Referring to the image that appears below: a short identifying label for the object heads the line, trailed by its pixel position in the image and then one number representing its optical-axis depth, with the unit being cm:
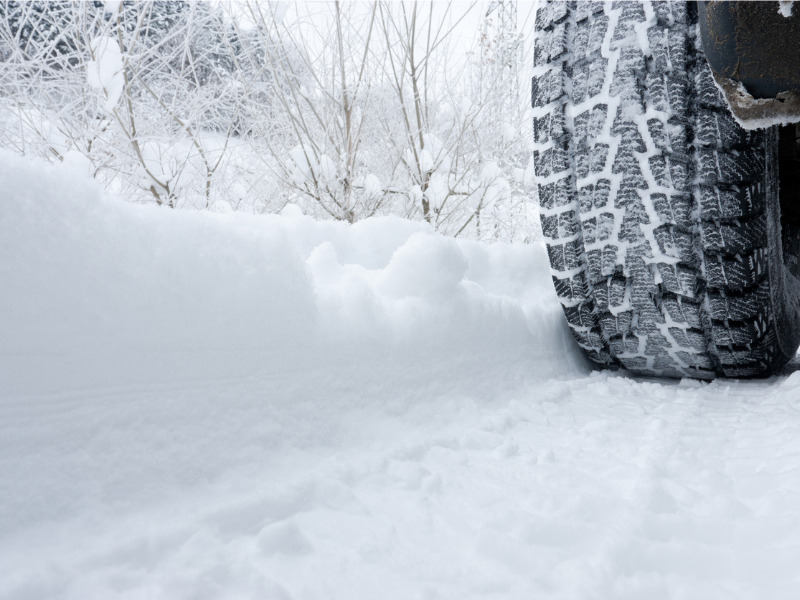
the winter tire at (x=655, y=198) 92
